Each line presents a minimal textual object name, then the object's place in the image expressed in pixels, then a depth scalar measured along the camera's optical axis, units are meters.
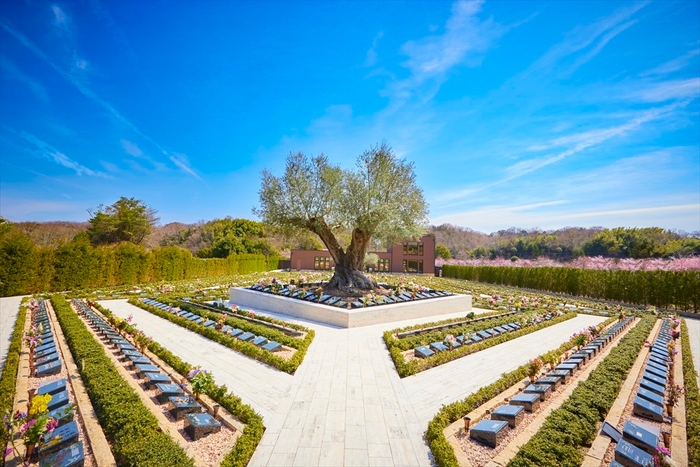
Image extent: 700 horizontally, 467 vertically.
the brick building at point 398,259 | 40.97
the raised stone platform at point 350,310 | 10.60
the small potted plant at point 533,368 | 6.07
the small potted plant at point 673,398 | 4.97
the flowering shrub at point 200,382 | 4.85
